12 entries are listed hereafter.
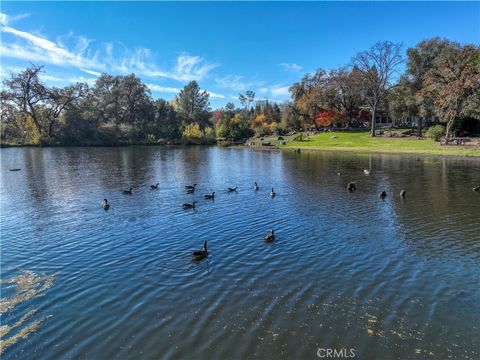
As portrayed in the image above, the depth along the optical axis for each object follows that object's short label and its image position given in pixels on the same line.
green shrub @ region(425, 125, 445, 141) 69.19
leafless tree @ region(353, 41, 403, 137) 83.38
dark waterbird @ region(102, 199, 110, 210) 25.57
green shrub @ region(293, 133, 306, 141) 91.88
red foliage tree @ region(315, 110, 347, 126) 103.94
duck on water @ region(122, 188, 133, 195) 31.25
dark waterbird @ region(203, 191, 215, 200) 29.35
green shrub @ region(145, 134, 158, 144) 114.45
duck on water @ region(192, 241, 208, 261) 15.55
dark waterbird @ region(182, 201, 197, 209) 25.81
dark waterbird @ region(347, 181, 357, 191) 32.59
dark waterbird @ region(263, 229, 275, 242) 18.08
